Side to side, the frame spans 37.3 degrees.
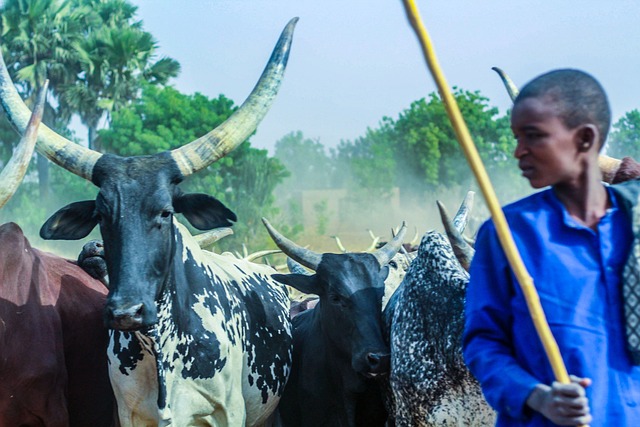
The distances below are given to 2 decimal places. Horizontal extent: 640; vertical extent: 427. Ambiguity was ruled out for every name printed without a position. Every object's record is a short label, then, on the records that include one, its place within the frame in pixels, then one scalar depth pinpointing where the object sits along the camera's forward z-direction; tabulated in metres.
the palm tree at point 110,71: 28.06
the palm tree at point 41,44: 28.06
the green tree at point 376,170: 41.81
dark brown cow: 5.03
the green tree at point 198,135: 24.86
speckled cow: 4.03
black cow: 5.31
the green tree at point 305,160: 77.12
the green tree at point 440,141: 35.44
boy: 2.38
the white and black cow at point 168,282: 4.32
